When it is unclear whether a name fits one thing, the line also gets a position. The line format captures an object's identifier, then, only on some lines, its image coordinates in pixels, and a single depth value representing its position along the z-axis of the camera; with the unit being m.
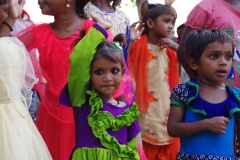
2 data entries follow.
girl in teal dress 3.56
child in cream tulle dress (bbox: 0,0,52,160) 3.54
